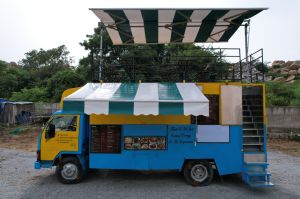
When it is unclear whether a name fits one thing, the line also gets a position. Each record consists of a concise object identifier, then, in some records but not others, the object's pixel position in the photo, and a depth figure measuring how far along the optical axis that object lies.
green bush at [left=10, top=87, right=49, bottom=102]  28.30
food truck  7.42
